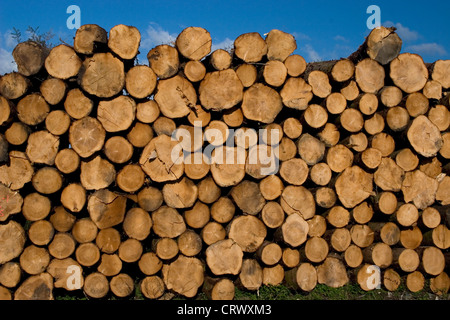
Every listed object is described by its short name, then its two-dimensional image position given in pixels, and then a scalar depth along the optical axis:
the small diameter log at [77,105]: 4.19
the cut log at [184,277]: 4.47
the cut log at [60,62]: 4.15
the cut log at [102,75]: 4.09
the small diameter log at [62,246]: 4.32
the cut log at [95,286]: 4.37
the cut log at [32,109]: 4.21
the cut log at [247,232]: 4.50
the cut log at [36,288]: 4.27
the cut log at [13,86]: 4.20
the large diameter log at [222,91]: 4.30
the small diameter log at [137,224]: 4.33
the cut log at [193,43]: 4.26
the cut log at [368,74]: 4.76
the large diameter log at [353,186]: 4.66
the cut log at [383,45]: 4.77
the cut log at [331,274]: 4.81
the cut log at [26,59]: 4.19
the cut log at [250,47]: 4.42
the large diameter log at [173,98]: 4.28
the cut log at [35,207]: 4.26
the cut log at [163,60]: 4.24
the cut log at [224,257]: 4.39
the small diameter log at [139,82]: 4.18
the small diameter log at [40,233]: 4.28
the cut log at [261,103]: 4.43
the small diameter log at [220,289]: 4.43
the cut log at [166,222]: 4.38
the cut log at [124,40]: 4.09
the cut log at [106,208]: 4.25
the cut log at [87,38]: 4.08
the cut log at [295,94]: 4.54
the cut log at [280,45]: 4.57
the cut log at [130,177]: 4.24
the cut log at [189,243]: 4.45
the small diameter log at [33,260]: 4.31
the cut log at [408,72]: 4.81
